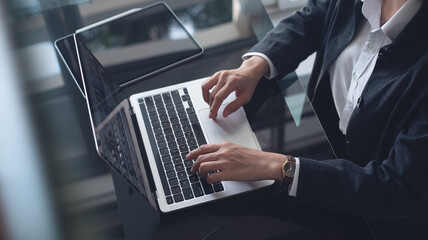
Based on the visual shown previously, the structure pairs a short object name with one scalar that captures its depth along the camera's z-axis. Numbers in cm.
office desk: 111
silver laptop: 109
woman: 109
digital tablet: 142
